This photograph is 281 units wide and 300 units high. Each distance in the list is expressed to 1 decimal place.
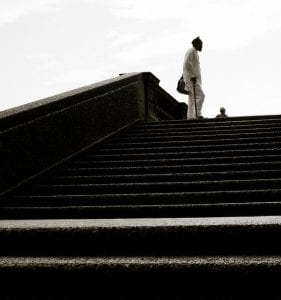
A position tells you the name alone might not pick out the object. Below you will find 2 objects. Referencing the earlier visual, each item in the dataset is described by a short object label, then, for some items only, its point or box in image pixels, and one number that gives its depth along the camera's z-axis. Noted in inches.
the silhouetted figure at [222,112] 519.2
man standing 357.1
